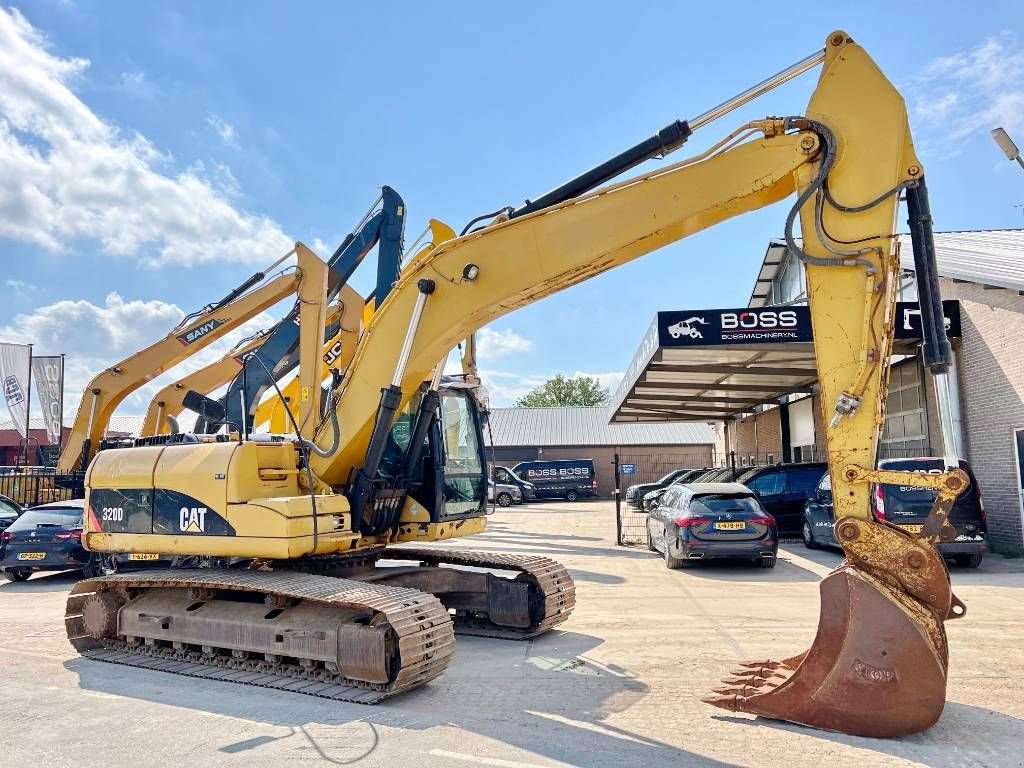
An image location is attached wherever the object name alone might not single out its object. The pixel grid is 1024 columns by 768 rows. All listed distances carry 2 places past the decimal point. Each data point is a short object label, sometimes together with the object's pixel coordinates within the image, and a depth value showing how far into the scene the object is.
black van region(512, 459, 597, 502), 37.88
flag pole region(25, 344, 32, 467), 25.09
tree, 85.81
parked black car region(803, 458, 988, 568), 11.94
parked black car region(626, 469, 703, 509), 27.75
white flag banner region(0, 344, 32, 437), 24.89
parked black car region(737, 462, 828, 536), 17.20
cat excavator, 5.07
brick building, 13.73
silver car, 35.97
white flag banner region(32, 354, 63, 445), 25.00
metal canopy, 14.95
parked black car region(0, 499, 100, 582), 12.73
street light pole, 10.27
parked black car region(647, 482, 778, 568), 12.86
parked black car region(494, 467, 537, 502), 36.91
